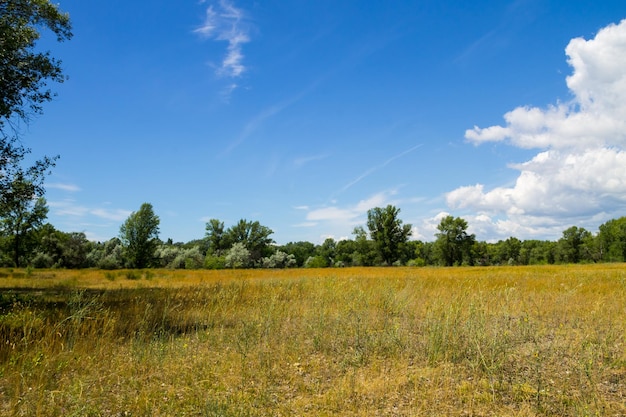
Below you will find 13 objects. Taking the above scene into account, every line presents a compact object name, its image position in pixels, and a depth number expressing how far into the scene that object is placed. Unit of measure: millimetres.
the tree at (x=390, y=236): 76188
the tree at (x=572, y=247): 112000
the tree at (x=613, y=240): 101375
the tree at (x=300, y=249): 126825
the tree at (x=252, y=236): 97062
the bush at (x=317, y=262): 87188
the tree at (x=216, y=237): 97250
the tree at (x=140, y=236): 60531
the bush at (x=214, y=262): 64500
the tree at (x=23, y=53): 11898
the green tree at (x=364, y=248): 84500
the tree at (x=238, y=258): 66250
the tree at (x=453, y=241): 87875
